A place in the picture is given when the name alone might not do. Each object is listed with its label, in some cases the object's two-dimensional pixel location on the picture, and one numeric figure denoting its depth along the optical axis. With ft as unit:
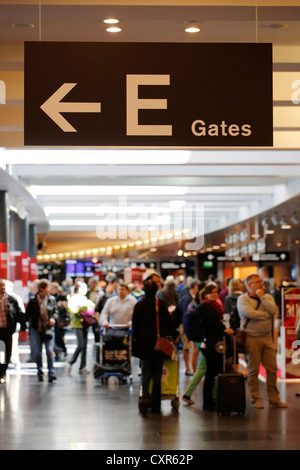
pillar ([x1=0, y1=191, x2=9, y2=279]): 58.26
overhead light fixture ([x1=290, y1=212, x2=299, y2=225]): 70.45
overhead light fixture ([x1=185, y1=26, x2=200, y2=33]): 25.28
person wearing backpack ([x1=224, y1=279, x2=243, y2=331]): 46.62
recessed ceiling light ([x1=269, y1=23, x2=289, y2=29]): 25.02
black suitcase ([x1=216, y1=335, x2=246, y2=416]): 37.50
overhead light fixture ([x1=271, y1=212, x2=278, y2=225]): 71.71
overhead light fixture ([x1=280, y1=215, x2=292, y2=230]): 74.82
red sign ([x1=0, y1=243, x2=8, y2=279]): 55.52
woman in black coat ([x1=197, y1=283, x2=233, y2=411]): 38.92
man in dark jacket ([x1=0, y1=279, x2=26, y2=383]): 42.14
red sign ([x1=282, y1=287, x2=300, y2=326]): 48.32
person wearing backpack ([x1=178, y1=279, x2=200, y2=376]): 51.85
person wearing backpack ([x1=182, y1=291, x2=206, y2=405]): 39.68
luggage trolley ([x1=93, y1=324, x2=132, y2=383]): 48.49
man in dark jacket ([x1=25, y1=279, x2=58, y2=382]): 49.70
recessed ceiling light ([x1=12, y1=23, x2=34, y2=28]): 24.98
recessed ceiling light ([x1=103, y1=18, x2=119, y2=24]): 24.43
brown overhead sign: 19.38
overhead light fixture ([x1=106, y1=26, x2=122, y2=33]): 25.28
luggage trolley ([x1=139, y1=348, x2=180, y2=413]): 39.34
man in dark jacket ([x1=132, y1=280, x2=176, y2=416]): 37.99
